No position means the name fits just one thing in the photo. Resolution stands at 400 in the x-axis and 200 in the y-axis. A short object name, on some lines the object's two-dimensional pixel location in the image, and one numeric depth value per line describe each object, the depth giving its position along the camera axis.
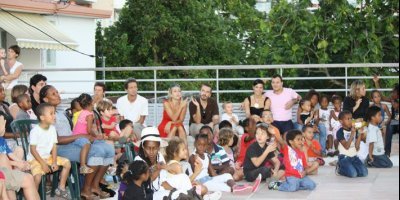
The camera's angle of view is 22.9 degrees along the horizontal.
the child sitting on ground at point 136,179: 8.23
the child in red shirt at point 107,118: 10.77
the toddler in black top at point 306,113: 13.79
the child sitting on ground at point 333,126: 13.88
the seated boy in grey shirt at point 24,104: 9.88
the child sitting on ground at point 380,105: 13.61
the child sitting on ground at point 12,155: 8.43
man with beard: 13.37
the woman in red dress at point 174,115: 12.74
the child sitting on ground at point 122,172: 8.38
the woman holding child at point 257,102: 13.64
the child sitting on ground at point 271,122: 11.77
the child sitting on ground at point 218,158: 10.87
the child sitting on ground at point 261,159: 11.03
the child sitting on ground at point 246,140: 11.85
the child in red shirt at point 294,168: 10.52
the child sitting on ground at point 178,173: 8.95
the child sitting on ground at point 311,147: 12.48
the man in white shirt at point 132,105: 12.61
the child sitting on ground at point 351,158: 11.51
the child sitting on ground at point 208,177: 10.30
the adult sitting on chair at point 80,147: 9.36
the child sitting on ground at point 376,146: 12.22
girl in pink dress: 9.32
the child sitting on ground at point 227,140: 11.62
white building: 20.88
